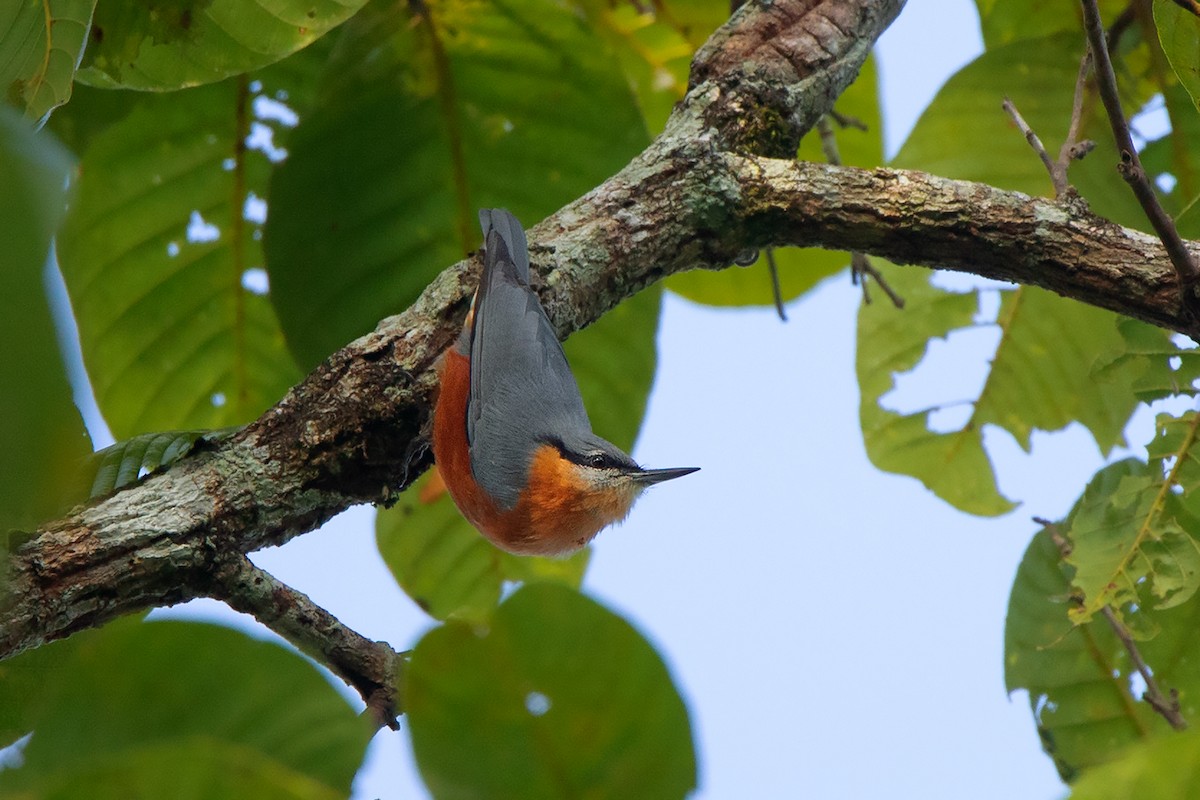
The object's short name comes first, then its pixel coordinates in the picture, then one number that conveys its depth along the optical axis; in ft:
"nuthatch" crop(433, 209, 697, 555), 22.80
